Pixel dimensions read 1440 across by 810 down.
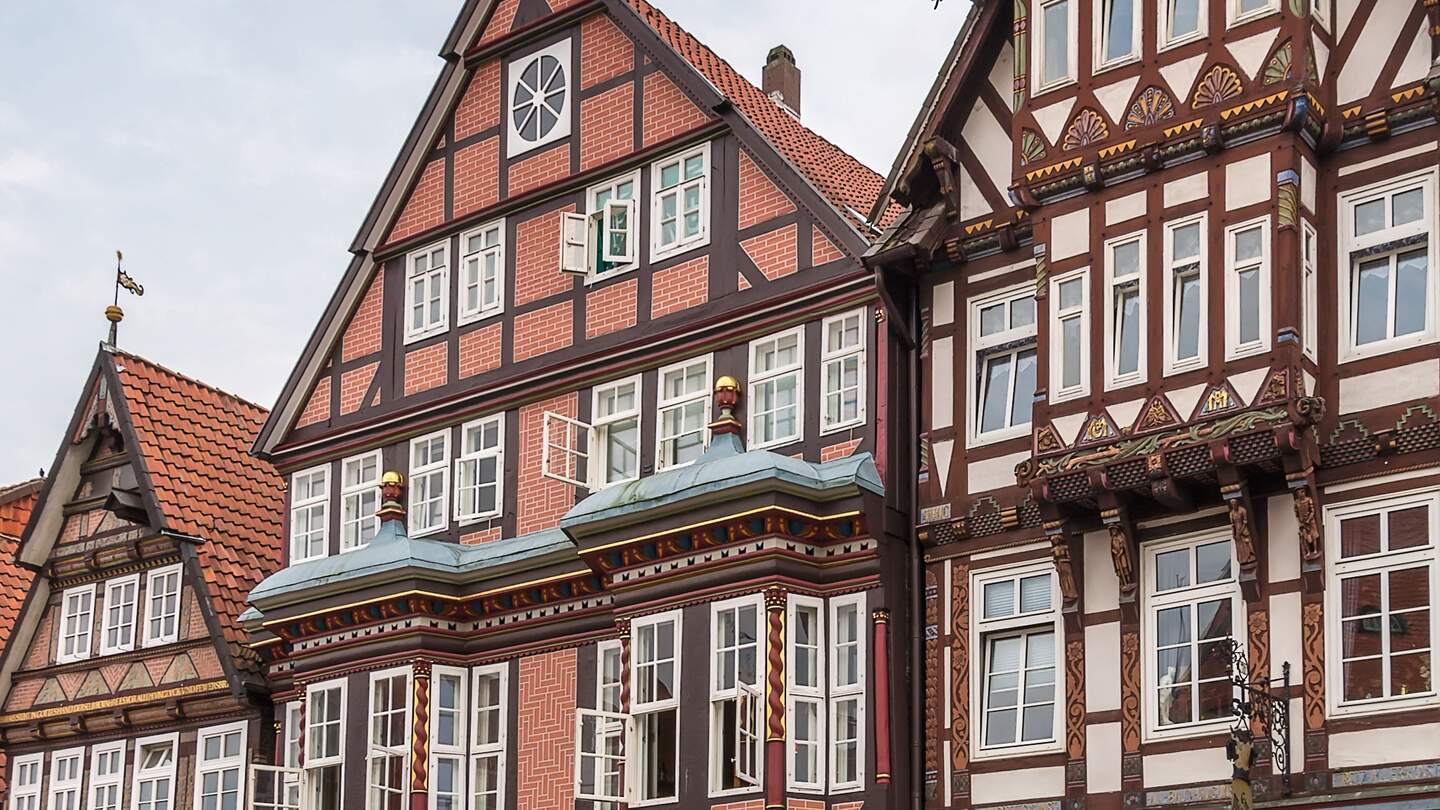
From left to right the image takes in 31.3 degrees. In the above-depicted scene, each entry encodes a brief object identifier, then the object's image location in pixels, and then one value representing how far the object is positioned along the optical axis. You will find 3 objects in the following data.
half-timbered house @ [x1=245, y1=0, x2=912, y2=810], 28.03
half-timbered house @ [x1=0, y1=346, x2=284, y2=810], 35.88
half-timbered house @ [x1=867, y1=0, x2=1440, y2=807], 24.22
